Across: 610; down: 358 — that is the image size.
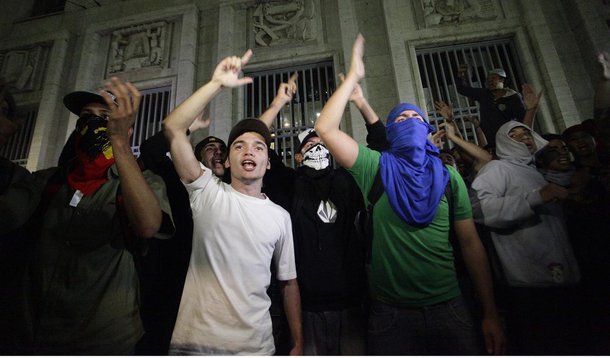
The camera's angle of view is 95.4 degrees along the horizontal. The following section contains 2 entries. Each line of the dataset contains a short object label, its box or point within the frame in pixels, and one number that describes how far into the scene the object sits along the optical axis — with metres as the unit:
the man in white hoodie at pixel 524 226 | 1.80
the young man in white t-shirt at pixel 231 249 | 1.39
